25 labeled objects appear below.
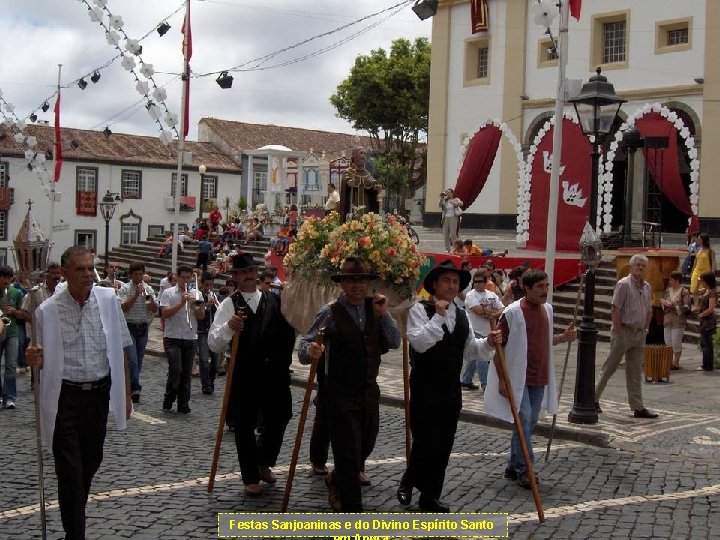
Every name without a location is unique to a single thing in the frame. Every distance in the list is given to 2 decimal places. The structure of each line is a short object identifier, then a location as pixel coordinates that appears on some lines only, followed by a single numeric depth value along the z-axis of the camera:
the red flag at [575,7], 14.34
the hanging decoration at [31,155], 29.20
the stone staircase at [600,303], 17.44
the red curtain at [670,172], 23.84
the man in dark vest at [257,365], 7.26
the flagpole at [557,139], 13.30
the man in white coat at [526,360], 7.59
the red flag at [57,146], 28.47
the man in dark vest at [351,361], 6.25
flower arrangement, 7.83
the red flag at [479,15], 32.78
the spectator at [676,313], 14.28
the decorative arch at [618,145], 25.77
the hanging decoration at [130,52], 19.73
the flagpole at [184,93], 21.33
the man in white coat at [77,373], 5.62
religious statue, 11.89
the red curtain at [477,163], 27.84
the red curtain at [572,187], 23.31
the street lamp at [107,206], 32.22
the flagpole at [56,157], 28.52
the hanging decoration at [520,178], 25.70
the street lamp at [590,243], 10.14
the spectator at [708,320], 13.99
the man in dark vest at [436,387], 6.62
